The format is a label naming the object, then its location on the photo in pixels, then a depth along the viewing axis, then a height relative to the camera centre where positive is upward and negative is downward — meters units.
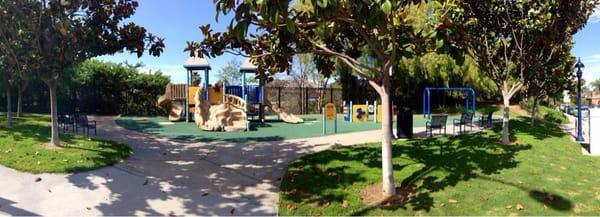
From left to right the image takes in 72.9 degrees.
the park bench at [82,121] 12.17 -0.41
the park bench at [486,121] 14.92 -0.59
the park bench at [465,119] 12.84 -0.43
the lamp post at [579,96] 11.78 +0.28
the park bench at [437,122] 12.04 -0.49
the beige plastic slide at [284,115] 18.97 -0.40
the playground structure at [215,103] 15.40 +0.17
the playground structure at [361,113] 19.70 -0.33
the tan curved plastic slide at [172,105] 19.91 +0.10
